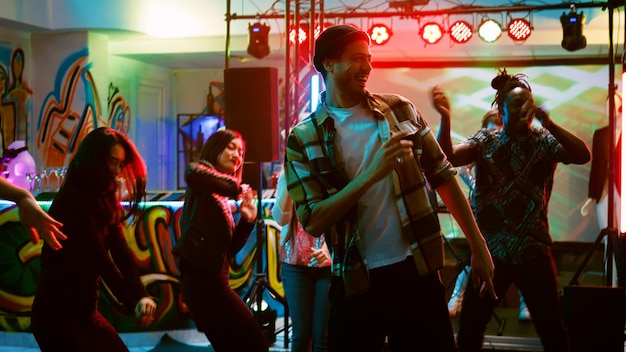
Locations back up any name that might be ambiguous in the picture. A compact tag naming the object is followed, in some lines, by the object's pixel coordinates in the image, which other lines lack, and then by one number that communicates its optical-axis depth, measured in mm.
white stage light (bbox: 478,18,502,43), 10020
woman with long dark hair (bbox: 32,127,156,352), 3006
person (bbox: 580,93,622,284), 7555
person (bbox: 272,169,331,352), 4258
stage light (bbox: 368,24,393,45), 10109
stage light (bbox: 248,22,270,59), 10664
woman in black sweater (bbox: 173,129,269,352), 3895
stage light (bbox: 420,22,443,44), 10078
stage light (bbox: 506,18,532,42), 9805
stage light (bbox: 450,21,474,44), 9930
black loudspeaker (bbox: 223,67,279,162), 6281
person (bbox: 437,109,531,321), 6879
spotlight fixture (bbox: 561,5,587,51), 9234
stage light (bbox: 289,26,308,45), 9533
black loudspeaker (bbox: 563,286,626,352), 4371
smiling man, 2330
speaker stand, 5992
